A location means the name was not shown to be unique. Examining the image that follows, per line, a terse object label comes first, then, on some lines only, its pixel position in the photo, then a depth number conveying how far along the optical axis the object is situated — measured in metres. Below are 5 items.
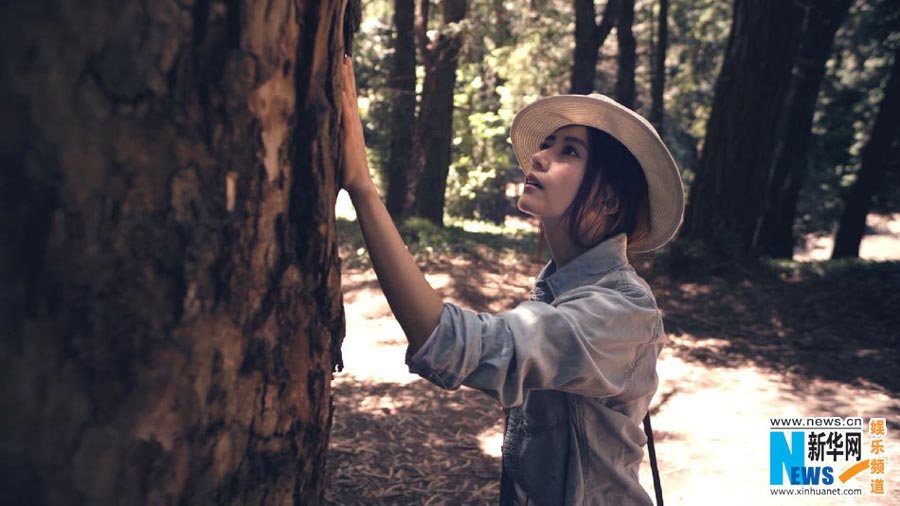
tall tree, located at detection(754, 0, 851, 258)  12.58
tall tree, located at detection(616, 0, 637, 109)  12.50
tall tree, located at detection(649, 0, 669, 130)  14.92
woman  1.64
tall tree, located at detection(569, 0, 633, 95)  11.72
